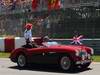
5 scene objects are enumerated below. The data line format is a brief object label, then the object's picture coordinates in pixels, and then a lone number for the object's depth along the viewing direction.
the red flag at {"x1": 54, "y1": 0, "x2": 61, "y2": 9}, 30.00
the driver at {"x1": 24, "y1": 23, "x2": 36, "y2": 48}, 14.91
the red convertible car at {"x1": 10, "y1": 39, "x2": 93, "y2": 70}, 13.38
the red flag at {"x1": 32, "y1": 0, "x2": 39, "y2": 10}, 32.56
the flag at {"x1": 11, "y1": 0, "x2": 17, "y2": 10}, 37.16
